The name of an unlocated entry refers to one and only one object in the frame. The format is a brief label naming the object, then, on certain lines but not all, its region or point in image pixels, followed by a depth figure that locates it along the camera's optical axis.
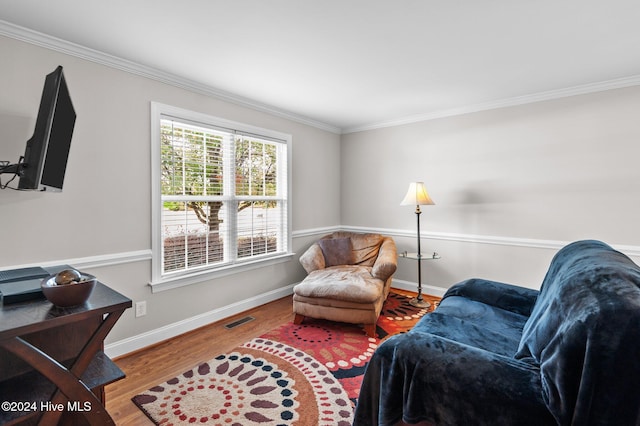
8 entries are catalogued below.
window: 2.73
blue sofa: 0.88
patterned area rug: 1.79
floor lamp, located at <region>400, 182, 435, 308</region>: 3.48
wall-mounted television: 1.53
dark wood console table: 1.10
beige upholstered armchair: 2.81
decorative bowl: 1.22
